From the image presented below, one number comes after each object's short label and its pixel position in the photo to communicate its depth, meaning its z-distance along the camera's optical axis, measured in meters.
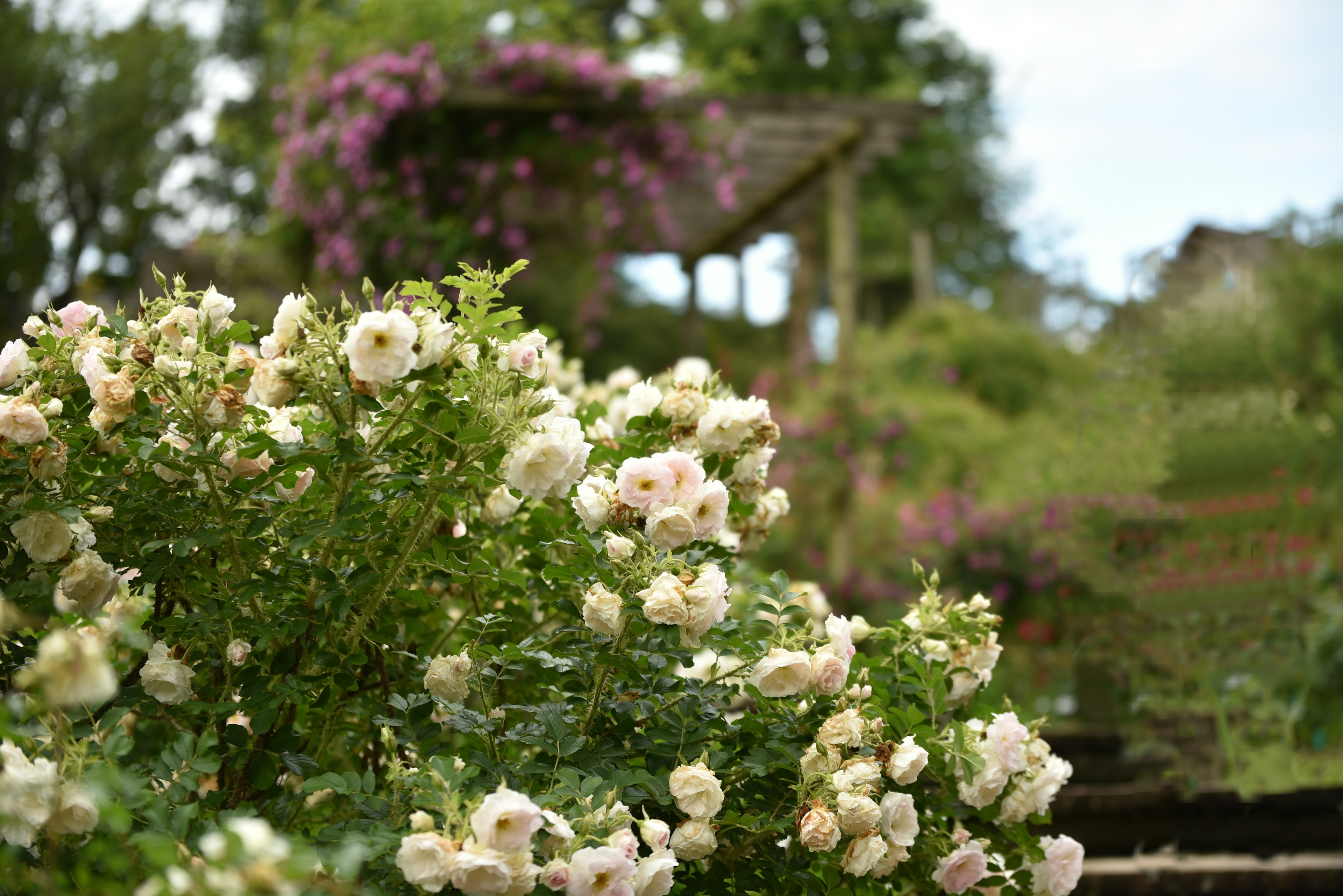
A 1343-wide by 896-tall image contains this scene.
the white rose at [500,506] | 1.50
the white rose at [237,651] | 1.37
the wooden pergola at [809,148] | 5.99
